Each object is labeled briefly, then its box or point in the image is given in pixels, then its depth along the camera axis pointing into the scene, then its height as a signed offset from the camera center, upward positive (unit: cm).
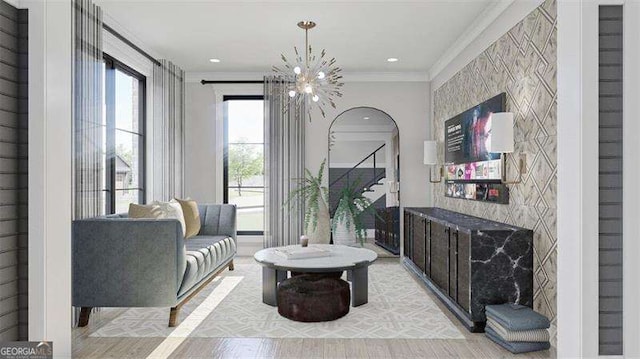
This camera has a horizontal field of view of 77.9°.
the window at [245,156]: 590 +36
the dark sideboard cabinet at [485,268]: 283 -64
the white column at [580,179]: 174 +0
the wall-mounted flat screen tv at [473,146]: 349 +35
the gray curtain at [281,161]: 560 +27
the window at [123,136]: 404 +49
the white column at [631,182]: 174 -1
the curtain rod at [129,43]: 384 +146
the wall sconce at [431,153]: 516 +35
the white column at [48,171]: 210 +5
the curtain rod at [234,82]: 569 +142
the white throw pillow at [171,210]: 388 -30
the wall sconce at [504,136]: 306 +34
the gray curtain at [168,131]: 486 +63
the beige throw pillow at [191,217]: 447 -42
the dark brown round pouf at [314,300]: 313 -96
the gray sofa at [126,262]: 295 -61
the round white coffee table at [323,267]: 325 -72
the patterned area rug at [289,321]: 290 -113
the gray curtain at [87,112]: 316 +57
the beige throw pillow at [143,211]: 360 -29
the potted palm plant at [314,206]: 545 -36
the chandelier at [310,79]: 400 +126
